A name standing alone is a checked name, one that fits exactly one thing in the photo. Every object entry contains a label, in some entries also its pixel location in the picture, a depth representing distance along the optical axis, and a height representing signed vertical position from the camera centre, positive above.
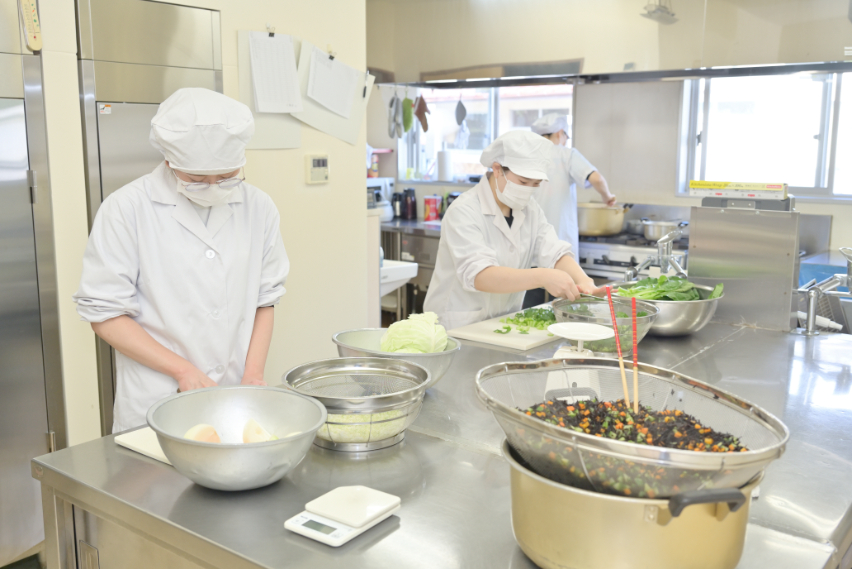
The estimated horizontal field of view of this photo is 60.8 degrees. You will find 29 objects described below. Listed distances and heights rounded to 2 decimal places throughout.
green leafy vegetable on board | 2.78 -0.51
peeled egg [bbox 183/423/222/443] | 1.38 -0.47
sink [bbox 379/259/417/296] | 4.31 -0.52
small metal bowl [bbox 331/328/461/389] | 1.88 -0.44
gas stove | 4.99 -0.45
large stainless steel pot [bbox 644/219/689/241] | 5.00 -0.27
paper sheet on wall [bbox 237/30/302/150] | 3.13 +0.29
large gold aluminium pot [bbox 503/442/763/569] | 1.02 -0.49
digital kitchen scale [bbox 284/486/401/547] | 1.22 -0.56
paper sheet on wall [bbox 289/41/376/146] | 3.36 +0.36
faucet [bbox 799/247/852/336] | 2.75 -0.39
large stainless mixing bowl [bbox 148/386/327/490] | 1.29 -0.47
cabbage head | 1.94 -0.40
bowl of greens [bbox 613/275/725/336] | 2.67 -0.42
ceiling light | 4.72 +1.15
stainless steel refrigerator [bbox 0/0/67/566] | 2.50 -0.41
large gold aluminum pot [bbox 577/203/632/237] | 5.36 -0.22
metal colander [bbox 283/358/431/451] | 1.52 -0.46
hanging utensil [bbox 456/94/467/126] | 6.49 +0.68
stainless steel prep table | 1.21 -0.59
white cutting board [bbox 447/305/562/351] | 2.57 -0.54
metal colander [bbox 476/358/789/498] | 1.00 -0.39
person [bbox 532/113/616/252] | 5.20 +0.00
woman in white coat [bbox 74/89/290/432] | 1.87 -0.21
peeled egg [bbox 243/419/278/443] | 1.41 -0.47
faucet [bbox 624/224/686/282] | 3.03 -0.29
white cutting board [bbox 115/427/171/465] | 1.56 -0.56
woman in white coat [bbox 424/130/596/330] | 2.85 -0.25
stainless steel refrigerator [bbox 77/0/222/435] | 2.66 +0.44
